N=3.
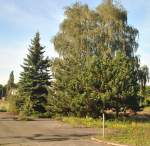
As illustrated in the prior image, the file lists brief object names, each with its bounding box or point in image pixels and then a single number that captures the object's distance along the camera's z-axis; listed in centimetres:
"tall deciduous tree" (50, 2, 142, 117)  1712
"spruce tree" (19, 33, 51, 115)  2195
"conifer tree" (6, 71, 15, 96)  5530
